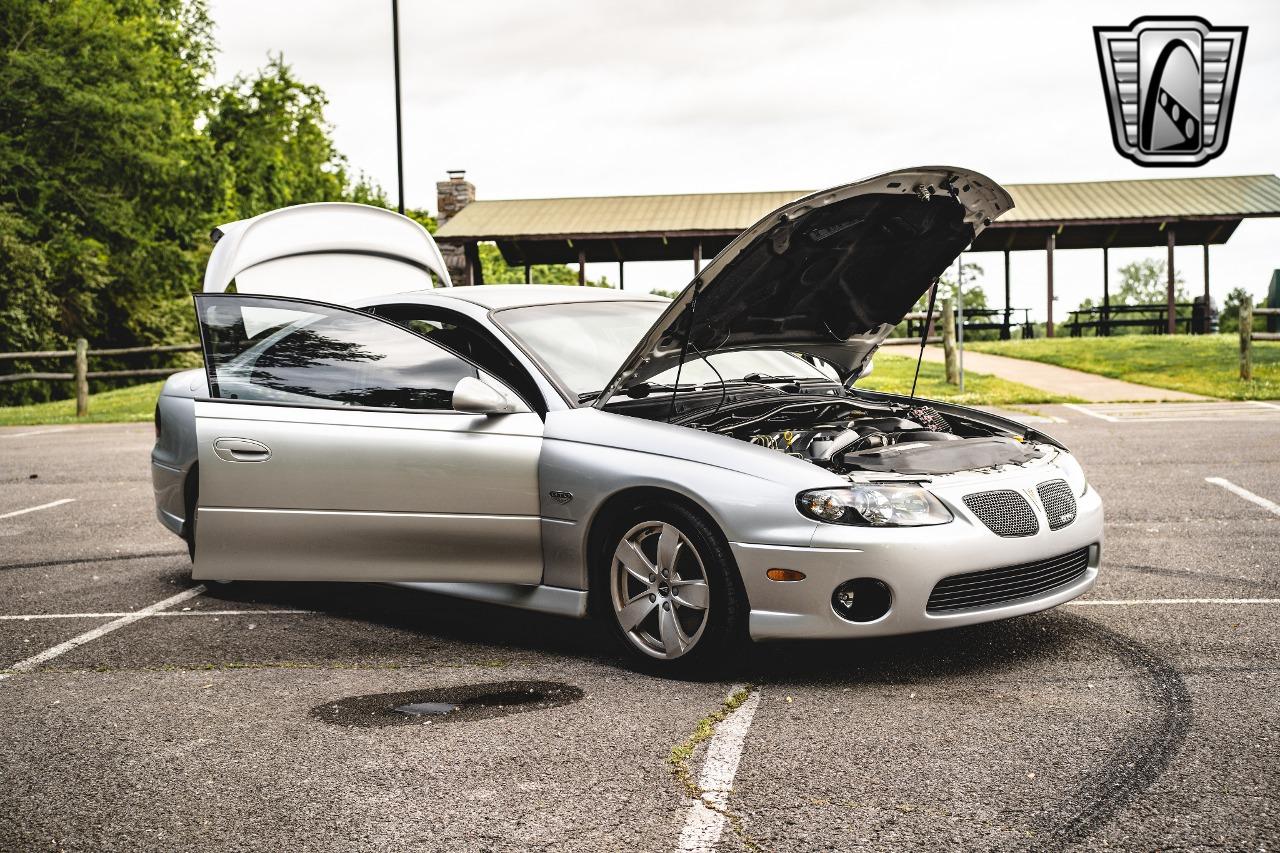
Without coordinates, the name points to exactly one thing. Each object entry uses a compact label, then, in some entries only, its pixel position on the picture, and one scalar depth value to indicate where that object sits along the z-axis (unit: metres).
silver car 4.36
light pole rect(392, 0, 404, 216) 20.42
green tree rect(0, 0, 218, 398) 32.03
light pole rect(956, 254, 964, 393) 18.42
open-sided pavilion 28.41
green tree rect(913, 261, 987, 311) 64.01
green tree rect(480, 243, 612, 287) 66.12
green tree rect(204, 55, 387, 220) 46.44
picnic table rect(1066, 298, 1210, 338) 30.53
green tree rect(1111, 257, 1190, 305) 112.81
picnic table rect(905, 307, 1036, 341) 29.84
